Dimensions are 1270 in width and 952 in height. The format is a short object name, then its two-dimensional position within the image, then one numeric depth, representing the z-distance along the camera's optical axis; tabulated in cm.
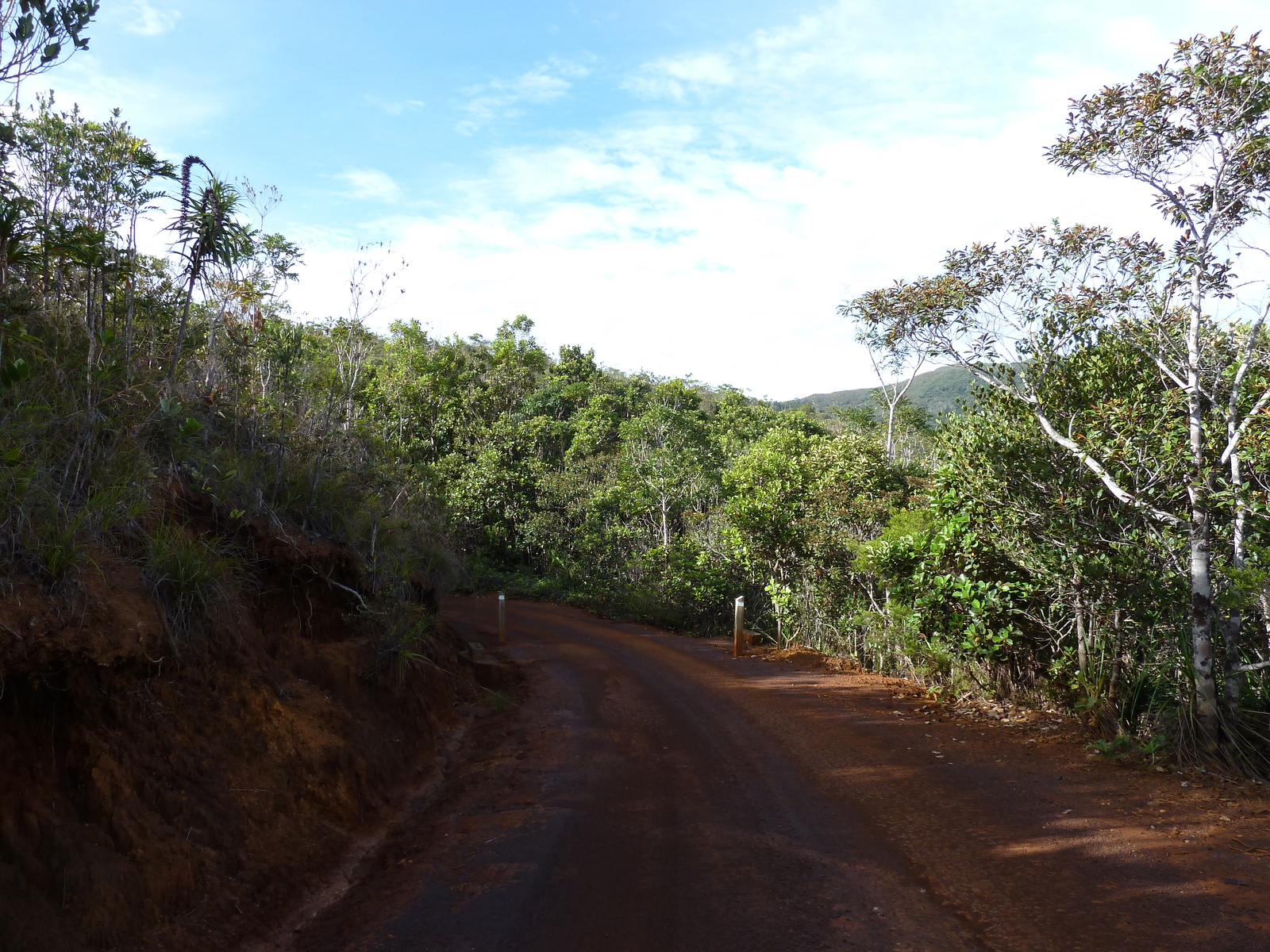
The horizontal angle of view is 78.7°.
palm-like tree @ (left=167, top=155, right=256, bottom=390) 802
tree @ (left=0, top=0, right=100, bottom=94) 525
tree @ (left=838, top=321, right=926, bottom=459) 3086
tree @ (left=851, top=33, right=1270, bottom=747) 697
